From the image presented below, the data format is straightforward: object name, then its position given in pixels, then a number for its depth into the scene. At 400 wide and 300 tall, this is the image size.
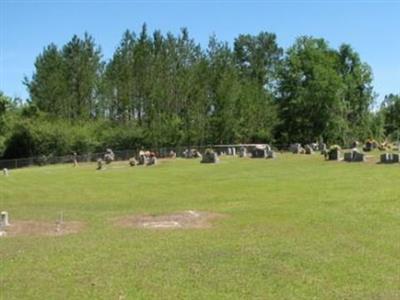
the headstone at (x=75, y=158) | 61.41
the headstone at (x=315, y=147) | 72.70
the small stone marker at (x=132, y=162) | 55.63
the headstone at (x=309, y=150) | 66.32
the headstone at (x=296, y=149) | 68.18
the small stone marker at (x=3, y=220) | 19.85
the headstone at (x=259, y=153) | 59.75
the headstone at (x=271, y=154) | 58.78
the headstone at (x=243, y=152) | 63.33
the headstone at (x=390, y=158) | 45.91
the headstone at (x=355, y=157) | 49.18
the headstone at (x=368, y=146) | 66.81
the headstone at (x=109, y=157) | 61.36
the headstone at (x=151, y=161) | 54.84
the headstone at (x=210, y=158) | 54.12
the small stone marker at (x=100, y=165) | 52.30
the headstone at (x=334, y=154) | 51.56
